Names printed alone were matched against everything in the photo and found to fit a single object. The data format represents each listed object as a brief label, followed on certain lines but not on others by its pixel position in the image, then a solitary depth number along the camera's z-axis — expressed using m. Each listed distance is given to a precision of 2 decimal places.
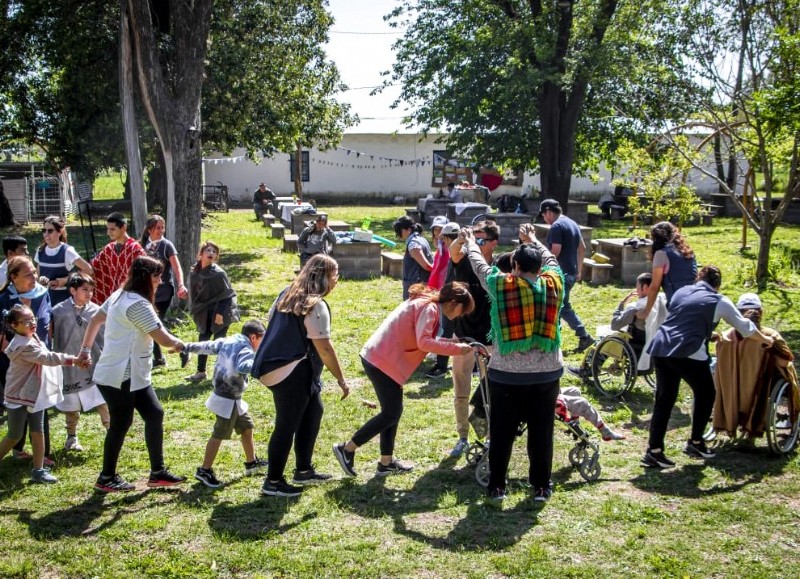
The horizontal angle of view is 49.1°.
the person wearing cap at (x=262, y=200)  30.26
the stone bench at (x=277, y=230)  23.22
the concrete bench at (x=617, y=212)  28.95
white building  38.22
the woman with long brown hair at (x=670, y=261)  7.89
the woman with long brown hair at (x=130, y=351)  5.72
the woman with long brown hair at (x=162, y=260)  9.70
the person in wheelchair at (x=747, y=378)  6.70
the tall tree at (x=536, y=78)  22.27
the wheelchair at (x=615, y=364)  8.47
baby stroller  6.28
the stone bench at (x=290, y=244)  20.31
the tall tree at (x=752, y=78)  13.59
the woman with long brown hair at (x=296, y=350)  5.75
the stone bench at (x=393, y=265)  16.30
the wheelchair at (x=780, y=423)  6.61
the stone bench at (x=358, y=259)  16.14
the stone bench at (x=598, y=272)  15.15
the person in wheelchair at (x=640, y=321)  8.23
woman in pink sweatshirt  5.91
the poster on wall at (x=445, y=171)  38.59
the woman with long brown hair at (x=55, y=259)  8.34
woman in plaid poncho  5.61
